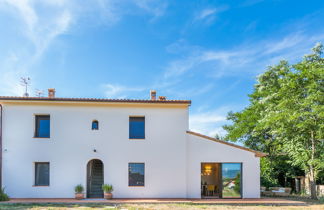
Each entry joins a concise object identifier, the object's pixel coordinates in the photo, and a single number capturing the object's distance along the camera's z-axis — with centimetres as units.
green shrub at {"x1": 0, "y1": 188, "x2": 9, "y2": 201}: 1181
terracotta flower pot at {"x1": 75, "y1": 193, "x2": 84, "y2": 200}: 1250
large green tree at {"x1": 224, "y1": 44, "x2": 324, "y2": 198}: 1455
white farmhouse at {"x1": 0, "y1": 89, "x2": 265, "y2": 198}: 1300
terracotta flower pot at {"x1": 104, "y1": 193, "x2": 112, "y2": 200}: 1262
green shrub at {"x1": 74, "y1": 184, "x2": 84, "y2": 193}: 1260
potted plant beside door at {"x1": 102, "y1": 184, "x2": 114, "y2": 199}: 1264
